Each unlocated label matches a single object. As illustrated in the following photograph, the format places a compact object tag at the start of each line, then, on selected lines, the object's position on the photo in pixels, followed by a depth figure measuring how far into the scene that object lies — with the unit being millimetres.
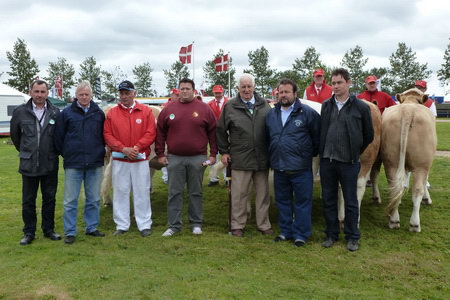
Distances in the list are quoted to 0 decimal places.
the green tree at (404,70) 50812
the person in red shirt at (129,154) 5214
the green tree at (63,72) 51656
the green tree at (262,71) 54750
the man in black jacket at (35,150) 4883
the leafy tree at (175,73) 54797
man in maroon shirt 5266
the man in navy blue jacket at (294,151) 4867
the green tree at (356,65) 54938
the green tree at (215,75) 51094
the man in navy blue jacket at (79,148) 5008
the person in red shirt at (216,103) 8785
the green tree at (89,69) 51719
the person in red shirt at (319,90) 7457
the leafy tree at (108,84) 52281
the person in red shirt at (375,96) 7383
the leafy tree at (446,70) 39581
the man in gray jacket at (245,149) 5207
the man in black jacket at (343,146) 4602
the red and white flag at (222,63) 28467
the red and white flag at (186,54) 27411
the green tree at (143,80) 55906
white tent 24484
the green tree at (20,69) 42688
